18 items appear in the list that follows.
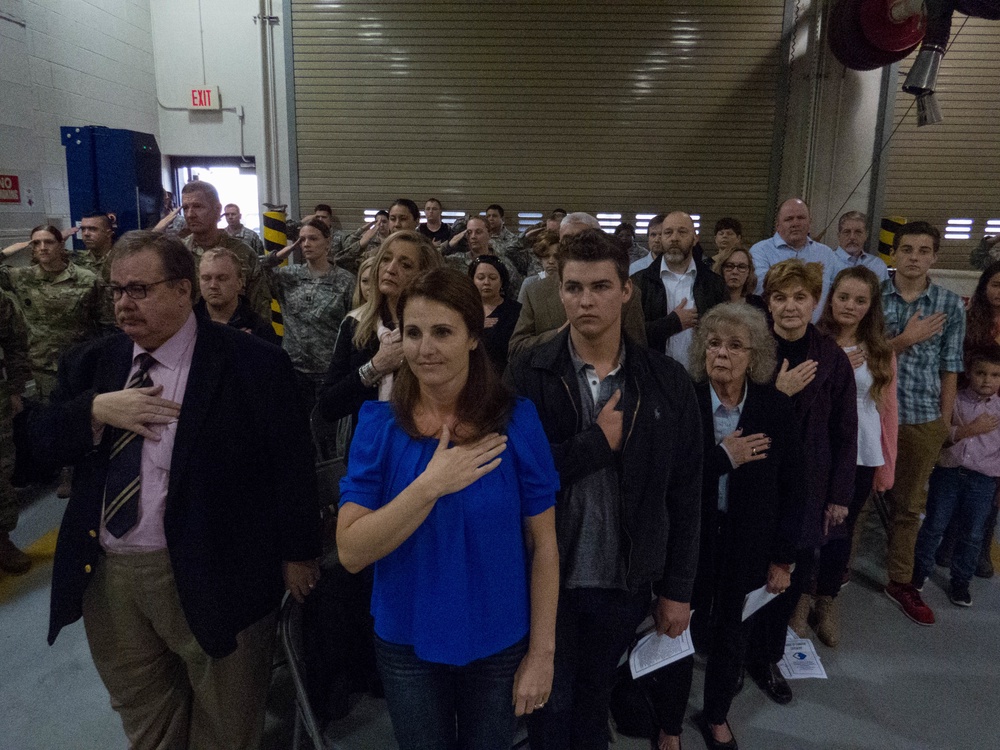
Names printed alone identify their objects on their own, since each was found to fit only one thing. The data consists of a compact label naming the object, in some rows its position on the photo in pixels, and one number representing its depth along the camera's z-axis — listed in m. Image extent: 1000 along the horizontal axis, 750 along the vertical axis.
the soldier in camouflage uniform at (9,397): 3.73
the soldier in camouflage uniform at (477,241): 5.36
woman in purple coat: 2.65
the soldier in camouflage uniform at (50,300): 4.88
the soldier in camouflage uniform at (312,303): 4.22
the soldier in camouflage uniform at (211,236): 3.93
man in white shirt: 3.65
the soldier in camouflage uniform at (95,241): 5.46
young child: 3.47
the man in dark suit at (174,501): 1.73
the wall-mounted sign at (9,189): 6.17
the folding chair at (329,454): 2.31
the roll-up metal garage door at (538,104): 7.73
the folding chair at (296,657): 1.84
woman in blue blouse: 1.44
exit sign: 9.80
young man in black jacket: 1.82
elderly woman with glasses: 2.30
